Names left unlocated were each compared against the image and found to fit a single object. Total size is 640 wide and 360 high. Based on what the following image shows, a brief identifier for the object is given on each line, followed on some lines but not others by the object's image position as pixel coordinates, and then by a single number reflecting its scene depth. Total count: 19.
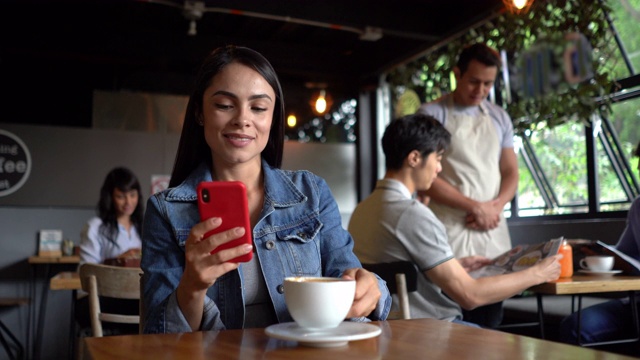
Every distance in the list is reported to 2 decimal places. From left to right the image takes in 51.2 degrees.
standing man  3.33
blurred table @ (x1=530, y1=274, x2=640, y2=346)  2.41
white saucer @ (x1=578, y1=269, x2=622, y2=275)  2.75
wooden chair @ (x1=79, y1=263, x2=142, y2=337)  2.83
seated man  2.40
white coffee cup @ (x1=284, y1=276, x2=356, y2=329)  1.01
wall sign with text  6.13
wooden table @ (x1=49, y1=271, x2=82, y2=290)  3.34
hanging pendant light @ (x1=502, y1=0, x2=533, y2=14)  4.27
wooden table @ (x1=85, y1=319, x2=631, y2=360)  0.92
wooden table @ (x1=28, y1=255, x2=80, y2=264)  5.70
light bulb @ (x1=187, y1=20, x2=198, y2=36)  5.83
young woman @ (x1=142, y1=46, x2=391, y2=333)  1.35
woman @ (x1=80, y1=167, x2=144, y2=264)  4.73
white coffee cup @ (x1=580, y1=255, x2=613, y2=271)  2.78
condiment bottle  2.69
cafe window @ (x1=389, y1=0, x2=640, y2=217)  4.87
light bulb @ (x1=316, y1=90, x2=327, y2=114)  7.40
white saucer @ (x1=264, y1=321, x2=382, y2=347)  0.96
